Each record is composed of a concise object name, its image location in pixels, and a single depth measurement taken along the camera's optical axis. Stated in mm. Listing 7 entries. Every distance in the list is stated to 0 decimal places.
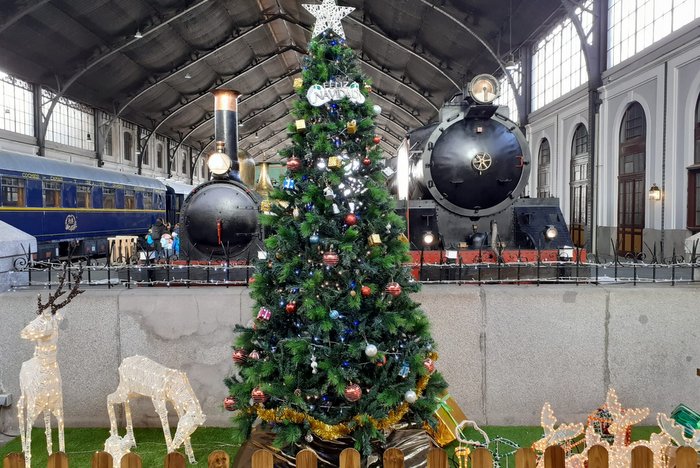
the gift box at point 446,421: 4680
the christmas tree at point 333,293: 3311
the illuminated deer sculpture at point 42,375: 4043
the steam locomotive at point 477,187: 6418
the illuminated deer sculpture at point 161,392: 4250
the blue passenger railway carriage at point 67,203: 13258
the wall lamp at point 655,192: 13727
